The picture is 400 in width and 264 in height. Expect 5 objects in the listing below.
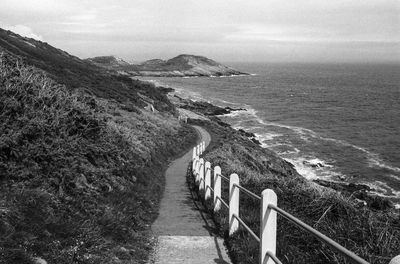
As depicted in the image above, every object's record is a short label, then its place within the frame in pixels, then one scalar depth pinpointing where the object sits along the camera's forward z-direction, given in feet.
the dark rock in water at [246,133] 156.16
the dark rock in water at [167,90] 293.29
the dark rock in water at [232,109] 232.08
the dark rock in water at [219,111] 217.52
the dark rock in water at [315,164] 120.56
